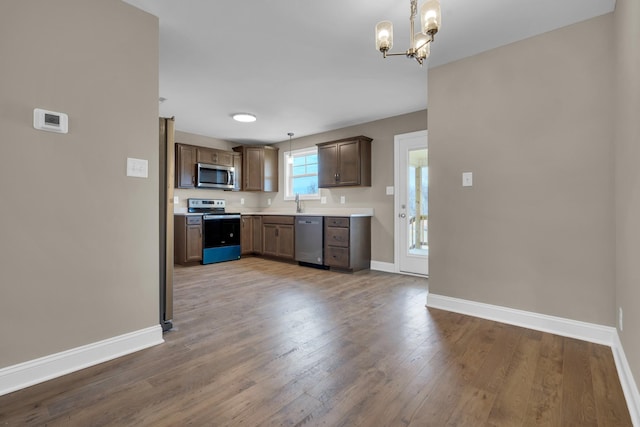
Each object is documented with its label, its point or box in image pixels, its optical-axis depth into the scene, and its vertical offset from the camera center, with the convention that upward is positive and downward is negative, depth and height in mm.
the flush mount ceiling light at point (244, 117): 4391 +1391
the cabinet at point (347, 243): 4379 -449
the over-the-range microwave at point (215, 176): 5266 +652
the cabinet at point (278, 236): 5137 -418
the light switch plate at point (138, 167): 1989 +297
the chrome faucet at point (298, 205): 5793 +142
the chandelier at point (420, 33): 1601 +1032
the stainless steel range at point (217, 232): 5020 -341
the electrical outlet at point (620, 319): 1823 -647
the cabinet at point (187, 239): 4812 -418
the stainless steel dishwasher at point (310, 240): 4672 -427
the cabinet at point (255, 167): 5961 +884
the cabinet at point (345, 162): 4656 +790
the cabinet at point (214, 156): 5332 +1013
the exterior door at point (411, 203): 4250 +136
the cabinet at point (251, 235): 5684 -419
